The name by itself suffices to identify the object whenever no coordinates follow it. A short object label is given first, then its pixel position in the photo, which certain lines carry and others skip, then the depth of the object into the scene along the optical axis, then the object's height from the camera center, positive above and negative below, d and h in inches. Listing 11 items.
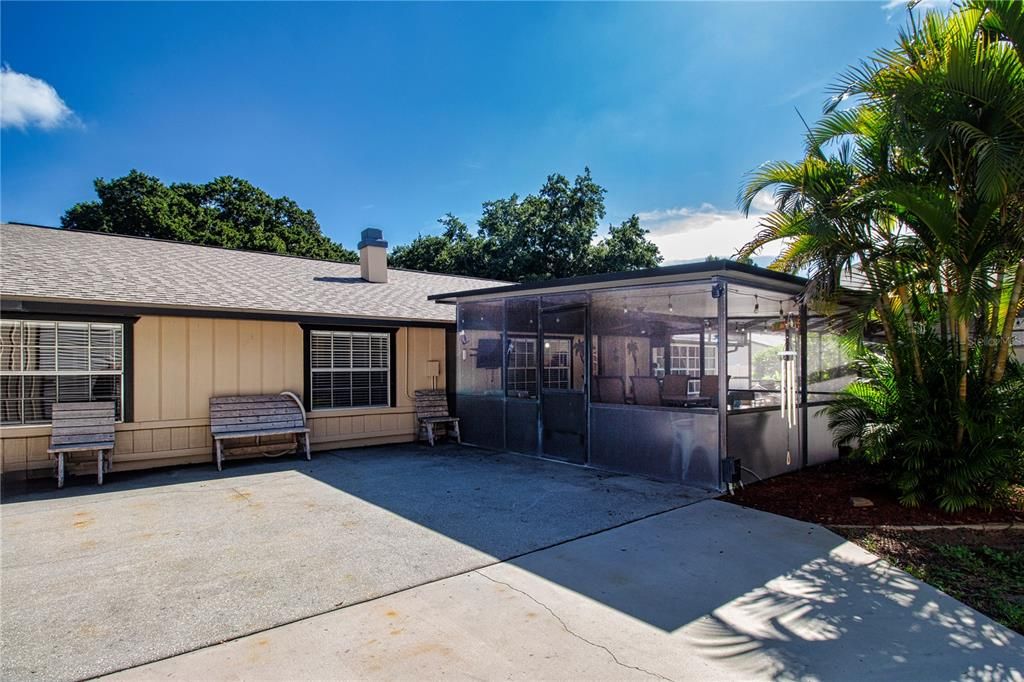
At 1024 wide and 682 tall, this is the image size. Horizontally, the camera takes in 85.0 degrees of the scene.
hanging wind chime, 272.7 -18.2
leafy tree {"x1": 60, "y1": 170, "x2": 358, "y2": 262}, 1023.0 +276.4
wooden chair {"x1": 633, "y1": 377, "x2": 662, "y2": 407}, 288.5 -21.6
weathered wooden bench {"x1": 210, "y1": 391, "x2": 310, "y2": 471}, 320.2 -37.7
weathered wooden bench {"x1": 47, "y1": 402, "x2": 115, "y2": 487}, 270.4 -38.0
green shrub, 208.4 -34.3
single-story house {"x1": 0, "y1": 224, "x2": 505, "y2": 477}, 281.3 +7.9
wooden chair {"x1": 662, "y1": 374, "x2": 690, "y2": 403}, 287.3 -20.0
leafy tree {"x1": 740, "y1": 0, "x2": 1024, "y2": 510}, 190.4 +43.9
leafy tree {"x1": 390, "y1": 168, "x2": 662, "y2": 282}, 985.5 +195.5
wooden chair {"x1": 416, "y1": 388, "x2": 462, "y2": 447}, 394.6 -42.9
